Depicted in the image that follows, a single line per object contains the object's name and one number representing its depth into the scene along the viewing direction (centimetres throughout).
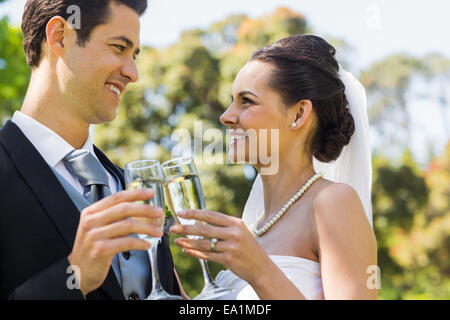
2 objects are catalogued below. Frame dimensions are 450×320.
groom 227
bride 265
